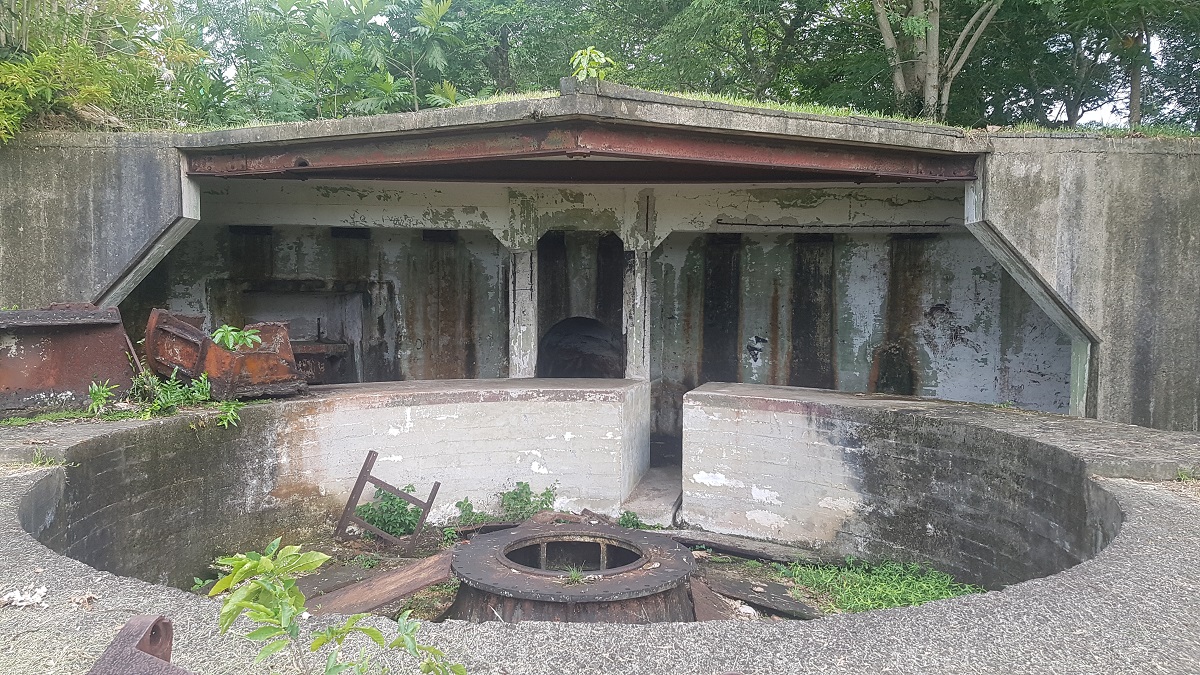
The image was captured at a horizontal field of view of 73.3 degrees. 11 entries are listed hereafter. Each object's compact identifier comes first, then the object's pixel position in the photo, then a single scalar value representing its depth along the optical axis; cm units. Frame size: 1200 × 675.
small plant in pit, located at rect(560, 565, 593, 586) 507
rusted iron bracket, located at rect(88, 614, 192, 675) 162
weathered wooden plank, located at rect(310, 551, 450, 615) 557
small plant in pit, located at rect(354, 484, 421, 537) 754
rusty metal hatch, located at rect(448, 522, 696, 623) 486
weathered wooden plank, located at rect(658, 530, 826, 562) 742
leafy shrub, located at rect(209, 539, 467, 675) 161
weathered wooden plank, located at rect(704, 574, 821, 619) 614
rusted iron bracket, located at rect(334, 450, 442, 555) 723
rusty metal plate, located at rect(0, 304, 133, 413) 588
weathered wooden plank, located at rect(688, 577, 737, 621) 557
